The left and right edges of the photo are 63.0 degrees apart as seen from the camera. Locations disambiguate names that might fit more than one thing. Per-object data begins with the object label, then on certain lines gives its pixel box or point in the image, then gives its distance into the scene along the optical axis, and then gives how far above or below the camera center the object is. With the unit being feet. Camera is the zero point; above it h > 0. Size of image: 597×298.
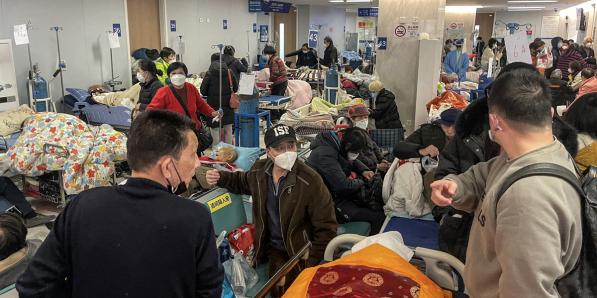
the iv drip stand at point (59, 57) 26.91 -0.55
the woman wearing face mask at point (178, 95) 16.65 -1.63
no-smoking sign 22.91 +0.80
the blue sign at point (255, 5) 47.85 +4.09
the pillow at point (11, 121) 19.69 -3.00
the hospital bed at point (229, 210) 10.53 -3.71
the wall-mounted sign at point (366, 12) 55.72 +4.06
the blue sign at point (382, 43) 23.32 +0.25
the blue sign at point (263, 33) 51.85 +1.54
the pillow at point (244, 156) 13.49 -3.00
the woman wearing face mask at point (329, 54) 41.83 -0.52
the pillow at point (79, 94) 27.04 -2.58
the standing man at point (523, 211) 4.34 -1.49
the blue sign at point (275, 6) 48.59 +4.23
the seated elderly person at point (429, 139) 12.64 -2.52
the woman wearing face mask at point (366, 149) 14.92 -3.14
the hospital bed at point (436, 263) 7.88 -3.55
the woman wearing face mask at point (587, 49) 35.24 +0.00
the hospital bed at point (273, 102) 26.02 -2.89
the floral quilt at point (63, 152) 15.57 -3.33
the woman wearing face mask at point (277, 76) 31.86 -1.83
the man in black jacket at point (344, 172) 12.82 -3.29
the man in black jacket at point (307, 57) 42.68 -0.78
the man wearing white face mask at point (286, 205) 9.95 -3.19
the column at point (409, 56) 21.53 -0.35
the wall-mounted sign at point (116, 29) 31.60 +1.17
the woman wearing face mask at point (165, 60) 28.07 -0.73
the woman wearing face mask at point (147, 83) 19.31 -1.39
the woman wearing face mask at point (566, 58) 35.04 -0.62
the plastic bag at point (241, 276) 9.10 -4.28
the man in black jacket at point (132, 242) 4.96 -1.97
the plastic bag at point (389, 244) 7.61 -3.03
